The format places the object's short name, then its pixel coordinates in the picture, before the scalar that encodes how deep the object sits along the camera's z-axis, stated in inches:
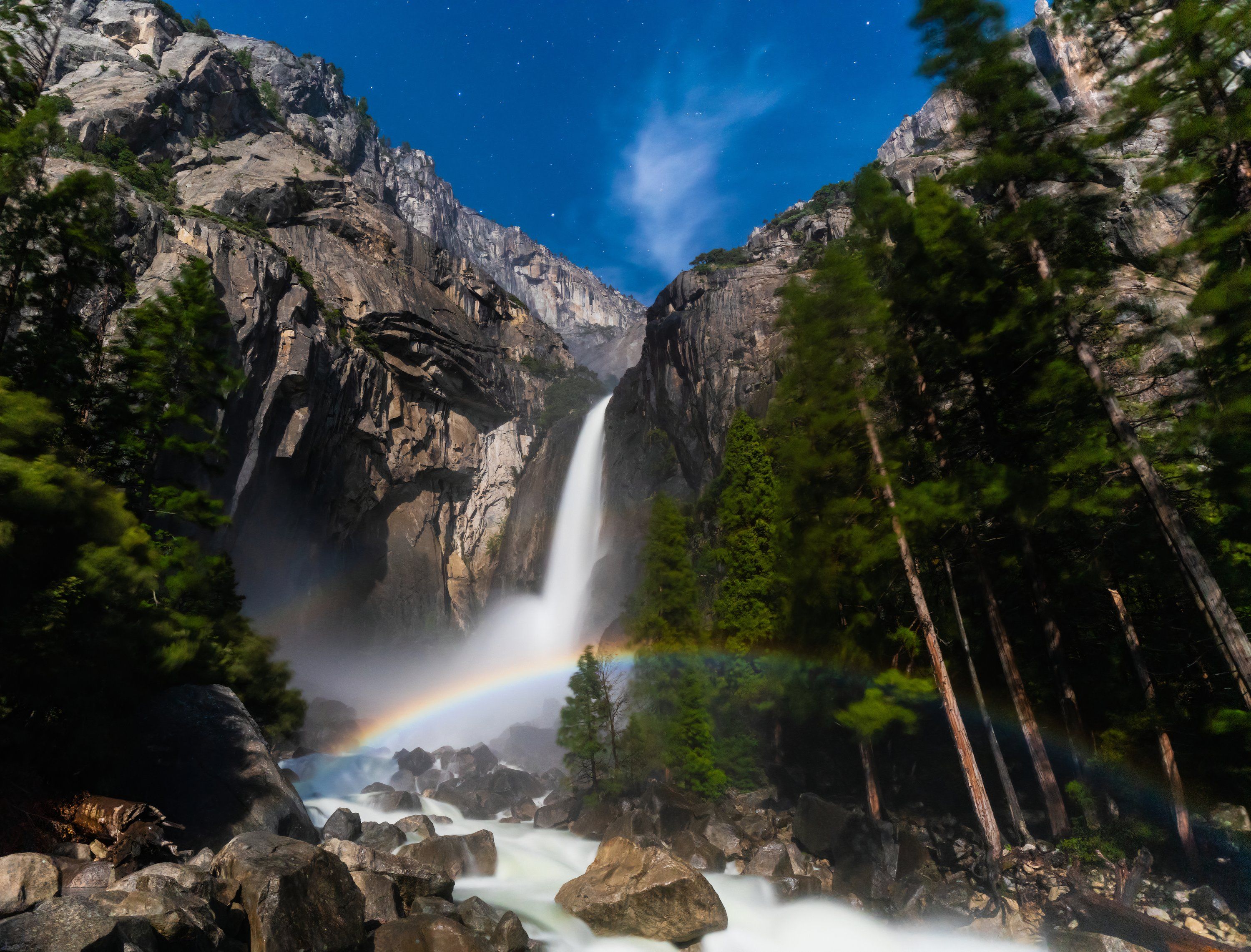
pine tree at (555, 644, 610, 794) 853.2
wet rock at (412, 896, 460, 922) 405.1
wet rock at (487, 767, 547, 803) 1027.9
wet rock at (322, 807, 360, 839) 658.8
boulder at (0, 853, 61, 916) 239.6
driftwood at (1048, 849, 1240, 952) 358.9
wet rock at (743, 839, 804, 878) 601.3
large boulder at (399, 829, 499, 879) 605.6
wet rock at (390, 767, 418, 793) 1091.9
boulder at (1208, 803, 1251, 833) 436.8
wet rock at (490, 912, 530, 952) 407.5
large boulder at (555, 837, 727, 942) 475.5
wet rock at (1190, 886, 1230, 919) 385.1
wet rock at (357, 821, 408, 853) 649.6
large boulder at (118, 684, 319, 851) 446.0
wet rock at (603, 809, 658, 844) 696.4
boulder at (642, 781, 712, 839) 705.0
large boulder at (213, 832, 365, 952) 290.5
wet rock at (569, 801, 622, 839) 772.6
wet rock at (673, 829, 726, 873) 630.5
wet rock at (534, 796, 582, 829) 853.2
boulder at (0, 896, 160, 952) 201.8
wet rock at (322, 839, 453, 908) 424.2
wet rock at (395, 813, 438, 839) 718.5
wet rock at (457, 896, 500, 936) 417.4
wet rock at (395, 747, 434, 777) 1190.9
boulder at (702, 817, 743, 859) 658.8
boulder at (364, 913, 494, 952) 335.9
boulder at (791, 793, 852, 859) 595.8
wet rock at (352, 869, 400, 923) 368.8
